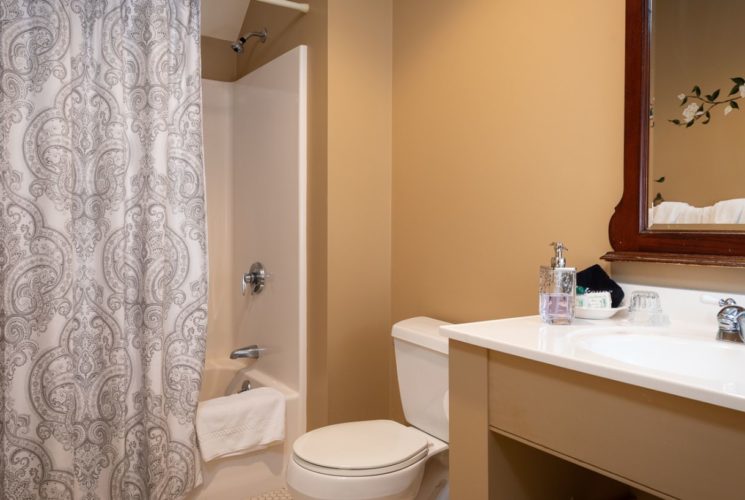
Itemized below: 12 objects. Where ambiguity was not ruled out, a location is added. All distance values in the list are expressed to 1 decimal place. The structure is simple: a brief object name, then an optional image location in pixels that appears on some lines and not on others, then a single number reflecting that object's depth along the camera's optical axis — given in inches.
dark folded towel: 59.2
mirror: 51.7
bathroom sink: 39.6
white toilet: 63.1
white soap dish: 56.9
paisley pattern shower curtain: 67.7
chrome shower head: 100.7
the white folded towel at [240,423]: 81.4
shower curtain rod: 88.1
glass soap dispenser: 55.9
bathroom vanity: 34.0
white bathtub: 83.3
